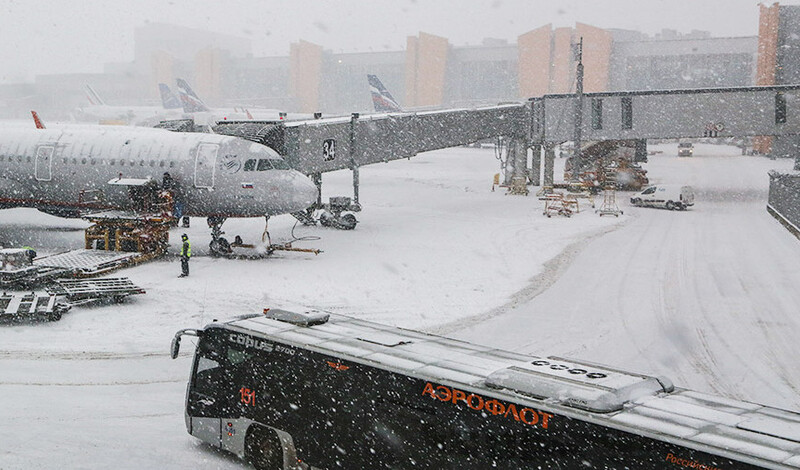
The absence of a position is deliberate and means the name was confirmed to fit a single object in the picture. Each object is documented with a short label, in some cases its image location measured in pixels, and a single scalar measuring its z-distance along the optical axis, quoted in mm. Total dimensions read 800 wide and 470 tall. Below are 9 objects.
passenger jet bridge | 49272
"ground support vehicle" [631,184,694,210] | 51719
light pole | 58069
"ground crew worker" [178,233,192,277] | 29766
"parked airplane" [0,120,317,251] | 34219
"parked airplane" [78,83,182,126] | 134000
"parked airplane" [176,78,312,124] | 112562
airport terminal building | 125750
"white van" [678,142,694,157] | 106688
